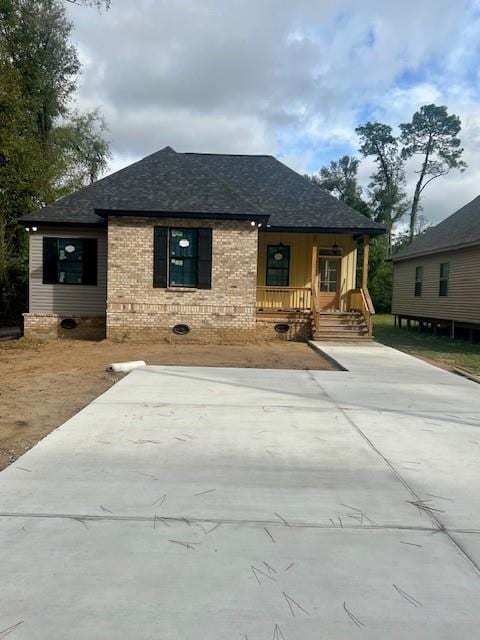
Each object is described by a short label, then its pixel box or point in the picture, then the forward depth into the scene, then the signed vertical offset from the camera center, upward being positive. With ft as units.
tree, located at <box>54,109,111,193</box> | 102.55 +33.20
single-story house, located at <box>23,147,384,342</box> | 46.93 +4.23
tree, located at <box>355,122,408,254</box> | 152.87 +40.58
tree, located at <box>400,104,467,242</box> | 142.92 +49.27
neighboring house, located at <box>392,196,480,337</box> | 58.34 +3.93
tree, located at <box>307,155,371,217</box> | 167.22 +42.93
